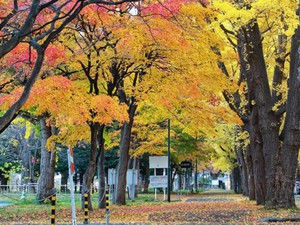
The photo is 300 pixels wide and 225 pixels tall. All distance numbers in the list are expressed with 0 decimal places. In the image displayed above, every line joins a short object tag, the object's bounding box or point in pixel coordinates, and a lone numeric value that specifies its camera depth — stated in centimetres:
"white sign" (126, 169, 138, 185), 3178
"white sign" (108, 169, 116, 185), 3115
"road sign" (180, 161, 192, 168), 3460
